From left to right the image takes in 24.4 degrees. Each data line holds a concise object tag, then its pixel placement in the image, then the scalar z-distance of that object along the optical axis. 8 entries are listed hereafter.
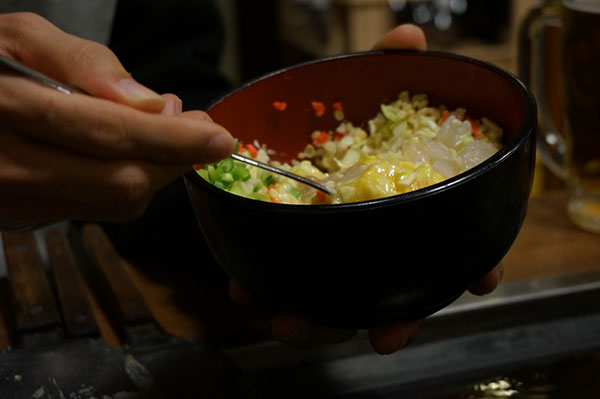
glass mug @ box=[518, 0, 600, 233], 0.75
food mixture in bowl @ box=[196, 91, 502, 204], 0.61
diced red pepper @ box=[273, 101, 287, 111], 0.69
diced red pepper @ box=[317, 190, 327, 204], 0.63
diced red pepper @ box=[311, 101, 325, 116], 0.70
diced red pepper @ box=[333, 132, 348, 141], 0.71
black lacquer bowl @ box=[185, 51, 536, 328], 0.57
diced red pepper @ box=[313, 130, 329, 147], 0.71
